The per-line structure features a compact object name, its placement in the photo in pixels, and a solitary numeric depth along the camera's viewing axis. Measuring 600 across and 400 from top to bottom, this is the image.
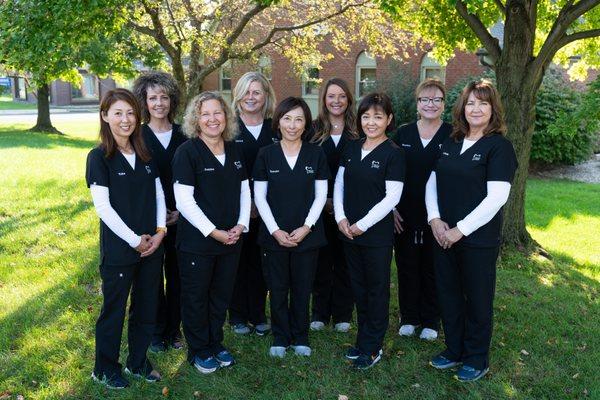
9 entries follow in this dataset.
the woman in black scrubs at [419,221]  4.49
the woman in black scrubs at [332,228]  4.61
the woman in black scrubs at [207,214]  3.94
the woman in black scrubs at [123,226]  3.67
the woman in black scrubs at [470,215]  3.81
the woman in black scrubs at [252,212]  4.52
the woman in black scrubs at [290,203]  4.19
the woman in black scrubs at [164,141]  4.25
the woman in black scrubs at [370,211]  4.16
